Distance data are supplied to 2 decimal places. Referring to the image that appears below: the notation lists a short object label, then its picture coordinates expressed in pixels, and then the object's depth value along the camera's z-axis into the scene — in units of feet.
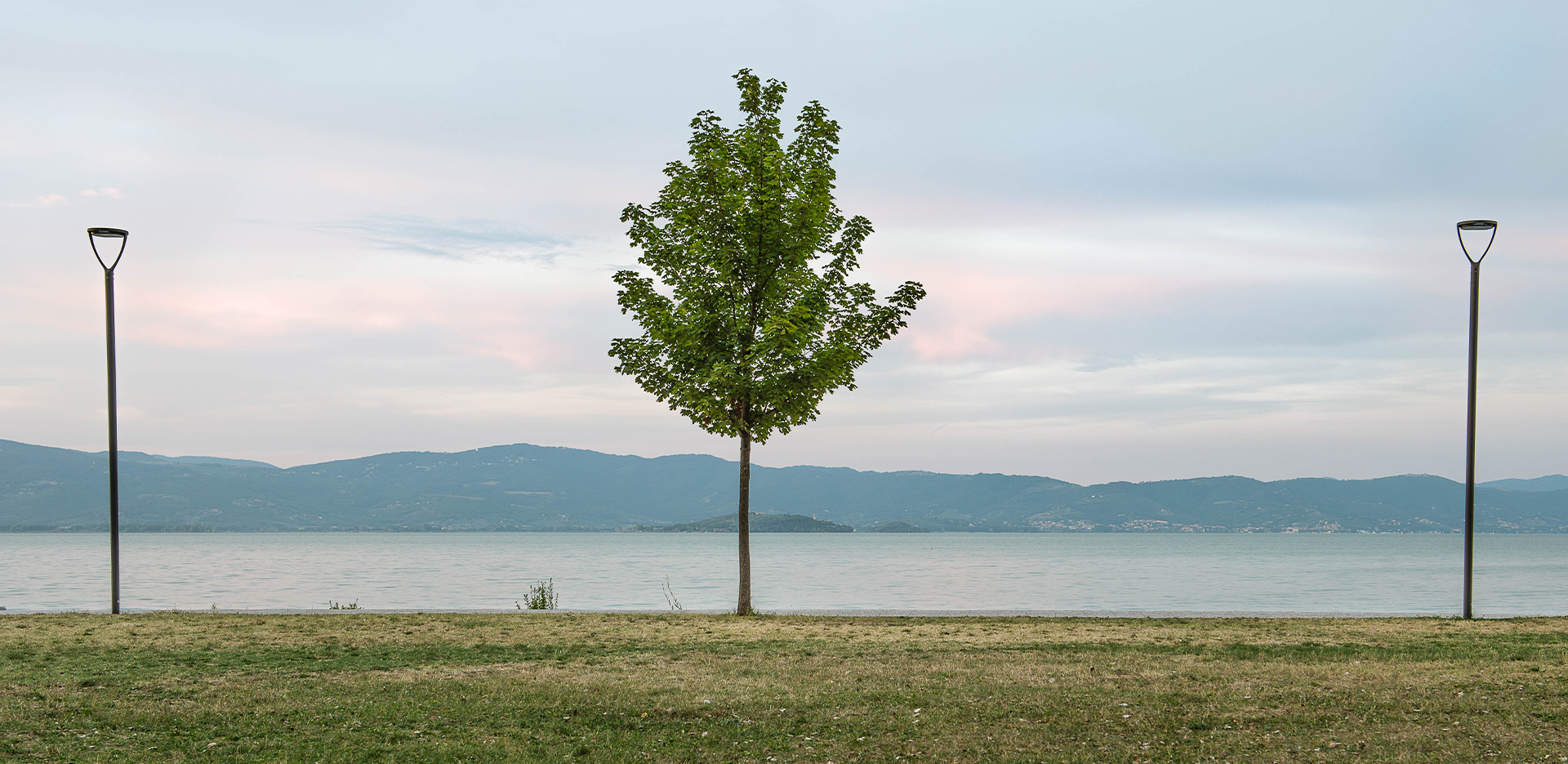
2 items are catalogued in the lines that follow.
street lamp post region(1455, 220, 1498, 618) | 59.26
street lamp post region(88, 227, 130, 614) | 60.27
